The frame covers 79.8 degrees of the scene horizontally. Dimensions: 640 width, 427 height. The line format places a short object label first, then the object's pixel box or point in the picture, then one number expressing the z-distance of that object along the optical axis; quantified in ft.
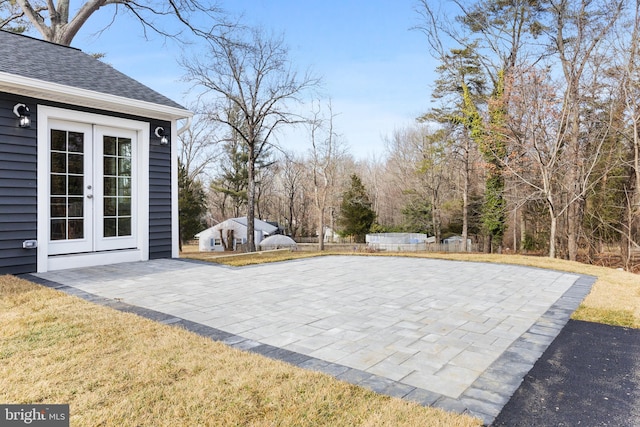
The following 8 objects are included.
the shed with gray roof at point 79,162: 16.69
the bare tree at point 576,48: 35.22
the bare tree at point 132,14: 36.65
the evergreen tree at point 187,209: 63.36
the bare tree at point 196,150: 74.56
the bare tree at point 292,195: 96.58
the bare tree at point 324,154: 66.53
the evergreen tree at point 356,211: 77.77
